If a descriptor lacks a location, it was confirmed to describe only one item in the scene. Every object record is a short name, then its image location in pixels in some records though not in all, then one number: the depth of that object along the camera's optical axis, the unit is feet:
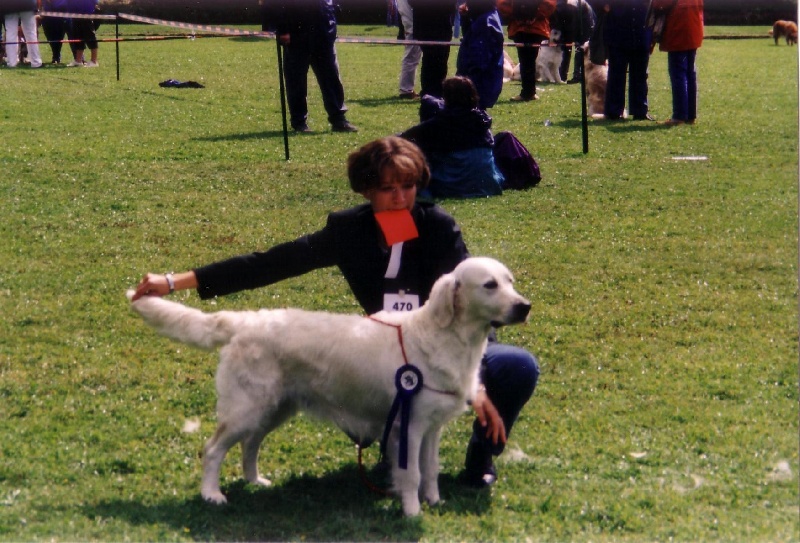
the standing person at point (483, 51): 41.39
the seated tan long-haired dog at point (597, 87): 49.74
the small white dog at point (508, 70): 63.52
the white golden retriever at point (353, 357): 12.84
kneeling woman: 13.91
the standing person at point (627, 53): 44.83
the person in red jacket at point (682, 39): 42.50
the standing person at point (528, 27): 52.95
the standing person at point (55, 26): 72.18
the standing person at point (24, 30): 69.41
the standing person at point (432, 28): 47.14
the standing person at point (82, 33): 69.82
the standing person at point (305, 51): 40.96
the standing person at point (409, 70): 53.26
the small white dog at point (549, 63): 62.49
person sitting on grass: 30.27
